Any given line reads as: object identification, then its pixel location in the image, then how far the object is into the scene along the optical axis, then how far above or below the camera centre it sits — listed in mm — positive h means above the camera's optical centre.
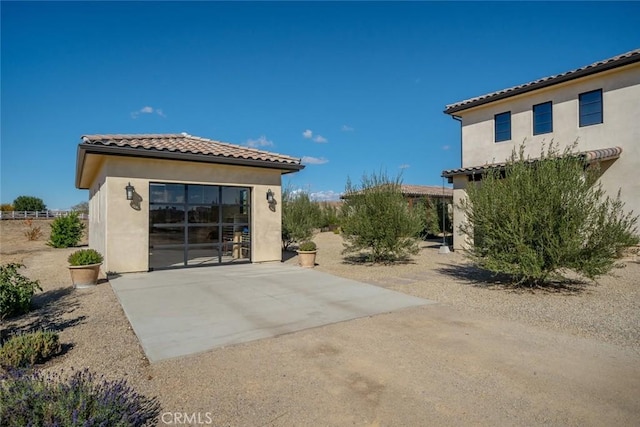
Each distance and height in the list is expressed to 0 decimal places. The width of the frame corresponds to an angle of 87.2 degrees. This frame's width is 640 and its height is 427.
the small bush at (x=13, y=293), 5969 -1387
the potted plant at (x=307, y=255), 11453 -1377
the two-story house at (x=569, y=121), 12461 +4041
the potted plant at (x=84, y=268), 8273 -1284
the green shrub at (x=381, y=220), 11539 -199
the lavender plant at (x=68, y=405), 2414 -1438
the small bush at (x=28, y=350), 3820 -1572
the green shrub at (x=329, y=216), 32281 -139
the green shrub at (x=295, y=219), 16547 -213
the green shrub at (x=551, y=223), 7348 -229
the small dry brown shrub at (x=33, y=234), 26406 -1396
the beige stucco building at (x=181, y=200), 9797 +517
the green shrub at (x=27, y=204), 49131 +1814
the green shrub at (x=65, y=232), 21312 -1019
